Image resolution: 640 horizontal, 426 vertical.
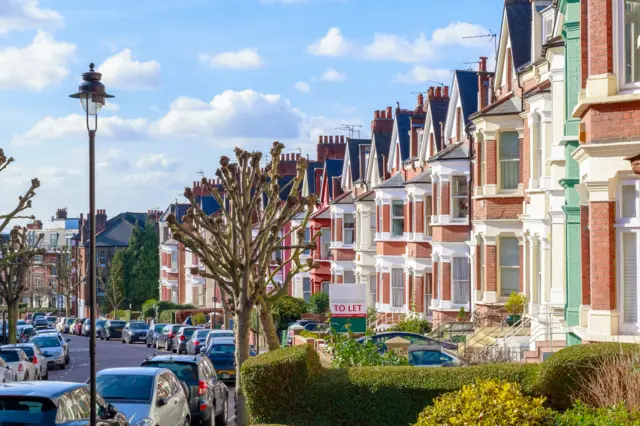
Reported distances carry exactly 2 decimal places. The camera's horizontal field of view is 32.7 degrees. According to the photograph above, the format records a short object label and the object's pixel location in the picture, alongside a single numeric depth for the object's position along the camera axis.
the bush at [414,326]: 38.88
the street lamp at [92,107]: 15.30
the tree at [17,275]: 37.88
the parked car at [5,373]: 26.49
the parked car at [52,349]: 43.12
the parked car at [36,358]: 34.47
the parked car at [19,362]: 31.42
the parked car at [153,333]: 59.25
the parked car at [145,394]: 16.92
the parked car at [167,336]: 53.32
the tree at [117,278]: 102.94
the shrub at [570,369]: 14.67
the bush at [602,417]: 12.01
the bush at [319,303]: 56.44
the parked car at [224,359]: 33.06
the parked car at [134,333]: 65.56
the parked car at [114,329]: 70.31
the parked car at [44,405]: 13.70
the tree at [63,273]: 104.38
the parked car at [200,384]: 21.20
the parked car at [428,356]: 24.33
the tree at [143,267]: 105.19
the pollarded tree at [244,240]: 24.97
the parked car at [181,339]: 48.91
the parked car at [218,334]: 40.71
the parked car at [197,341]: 44.44
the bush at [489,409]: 12.27
